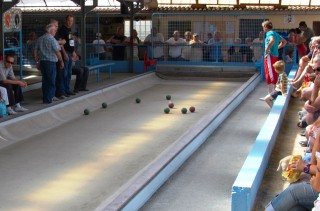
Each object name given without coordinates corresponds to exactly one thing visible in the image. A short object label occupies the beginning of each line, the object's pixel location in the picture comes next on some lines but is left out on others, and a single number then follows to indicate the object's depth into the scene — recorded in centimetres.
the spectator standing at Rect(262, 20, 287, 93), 1226
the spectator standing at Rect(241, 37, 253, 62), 1788
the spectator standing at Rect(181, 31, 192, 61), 1812
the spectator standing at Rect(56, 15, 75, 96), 1238
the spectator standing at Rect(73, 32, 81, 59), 1833
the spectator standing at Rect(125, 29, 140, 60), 1847
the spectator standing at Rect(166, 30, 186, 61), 1798
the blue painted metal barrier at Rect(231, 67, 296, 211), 522
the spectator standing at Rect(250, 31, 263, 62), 1744
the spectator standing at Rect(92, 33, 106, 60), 1885
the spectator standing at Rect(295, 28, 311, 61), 1596
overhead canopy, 2462
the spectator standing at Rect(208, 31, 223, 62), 1770
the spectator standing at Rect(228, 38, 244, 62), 1794
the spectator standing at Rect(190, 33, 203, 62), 1781
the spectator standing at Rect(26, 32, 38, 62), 1701
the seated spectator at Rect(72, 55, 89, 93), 1334
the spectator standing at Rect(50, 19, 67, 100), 1219
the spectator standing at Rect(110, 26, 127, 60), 1919
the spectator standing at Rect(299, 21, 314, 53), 1639
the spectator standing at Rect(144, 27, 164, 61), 1839
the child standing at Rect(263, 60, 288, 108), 1085
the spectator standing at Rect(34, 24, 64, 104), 1152
